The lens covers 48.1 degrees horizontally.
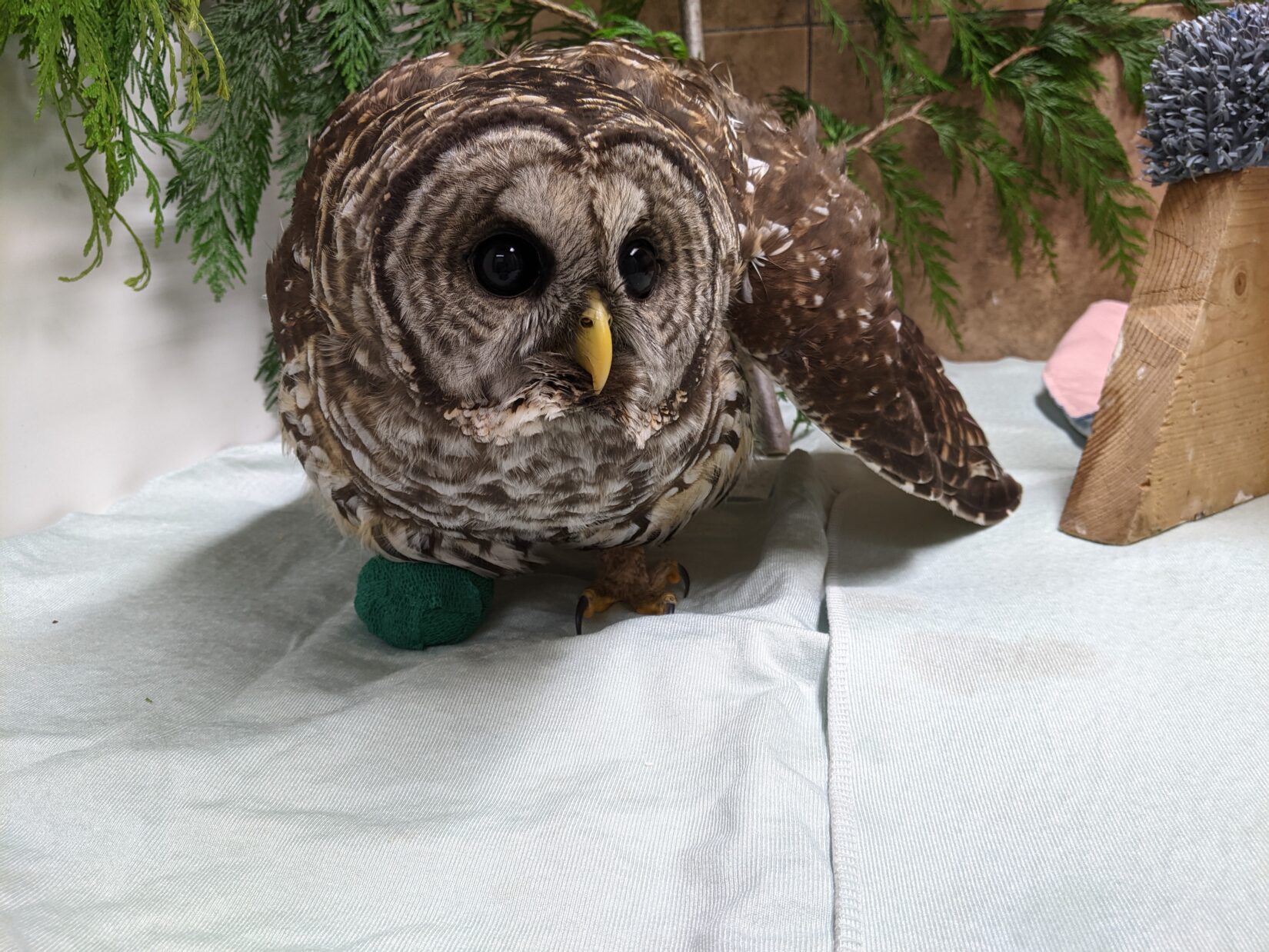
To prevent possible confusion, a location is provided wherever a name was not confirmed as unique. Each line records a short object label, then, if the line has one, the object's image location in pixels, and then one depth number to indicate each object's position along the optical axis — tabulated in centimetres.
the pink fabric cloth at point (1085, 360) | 74
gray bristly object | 52
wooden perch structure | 55
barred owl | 42
